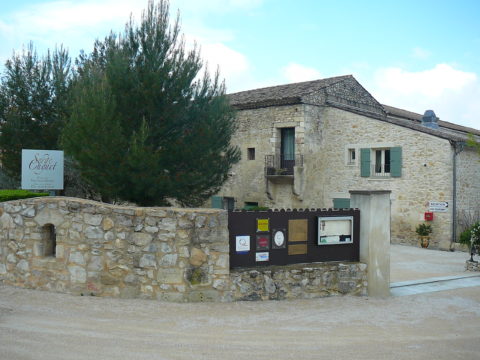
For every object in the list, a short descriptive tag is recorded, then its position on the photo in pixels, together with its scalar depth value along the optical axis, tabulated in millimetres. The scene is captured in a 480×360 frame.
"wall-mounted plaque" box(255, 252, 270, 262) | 8586
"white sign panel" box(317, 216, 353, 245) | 9148
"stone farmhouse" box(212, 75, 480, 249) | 17516
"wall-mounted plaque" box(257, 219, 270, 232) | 8617
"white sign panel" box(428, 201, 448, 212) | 17203
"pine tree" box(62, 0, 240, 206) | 10961
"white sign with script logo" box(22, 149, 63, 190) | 12500
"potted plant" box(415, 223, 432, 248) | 17500
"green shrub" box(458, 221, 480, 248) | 12513
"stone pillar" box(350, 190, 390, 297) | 9297
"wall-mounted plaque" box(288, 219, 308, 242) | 8914
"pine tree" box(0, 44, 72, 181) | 17688
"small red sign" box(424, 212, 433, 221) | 17484
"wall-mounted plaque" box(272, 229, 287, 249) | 8742
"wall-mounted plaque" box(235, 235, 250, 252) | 8398
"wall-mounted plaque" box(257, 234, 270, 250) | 8602
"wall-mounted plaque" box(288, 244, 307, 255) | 8875
